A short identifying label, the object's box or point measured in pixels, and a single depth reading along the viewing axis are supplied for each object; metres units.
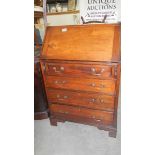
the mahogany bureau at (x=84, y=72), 1.70
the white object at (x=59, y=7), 3.98
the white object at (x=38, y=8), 2.84
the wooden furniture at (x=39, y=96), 2.18
